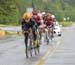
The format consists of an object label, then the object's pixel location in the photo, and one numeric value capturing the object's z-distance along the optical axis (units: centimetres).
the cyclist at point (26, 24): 1891
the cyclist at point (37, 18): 2258
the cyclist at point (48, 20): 3053
